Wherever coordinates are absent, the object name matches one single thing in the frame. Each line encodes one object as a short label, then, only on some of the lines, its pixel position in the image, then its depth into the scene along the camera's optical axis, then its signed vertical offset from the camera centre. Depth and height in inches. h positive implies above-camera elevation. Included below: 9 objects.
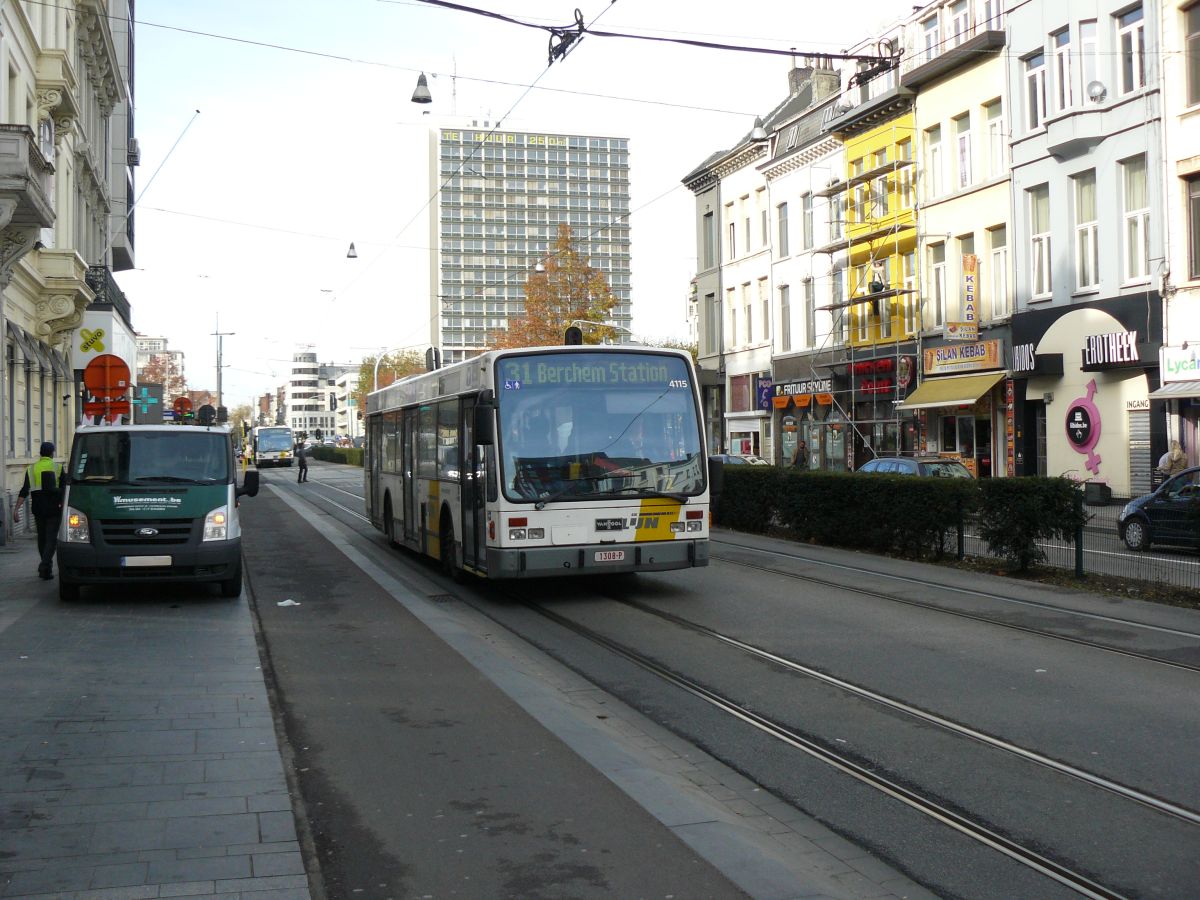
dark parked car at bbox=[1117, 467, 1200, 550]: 553.3 -33.1
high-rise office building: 5989.2 +1213.9
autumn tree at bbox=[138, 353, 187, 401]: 4517.7 +343.3
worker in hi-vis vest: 612.1 -16.1
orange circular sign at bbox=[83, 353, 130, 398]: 735.1 +55.5
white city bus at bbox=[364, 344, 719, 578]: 514.9 -0.9
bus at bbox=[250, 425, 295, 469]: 3553.2 +61.3
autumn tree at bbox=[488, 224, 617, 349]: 2122.3 +276.3
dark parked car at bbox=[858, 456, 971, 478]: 993.5 -8.4
